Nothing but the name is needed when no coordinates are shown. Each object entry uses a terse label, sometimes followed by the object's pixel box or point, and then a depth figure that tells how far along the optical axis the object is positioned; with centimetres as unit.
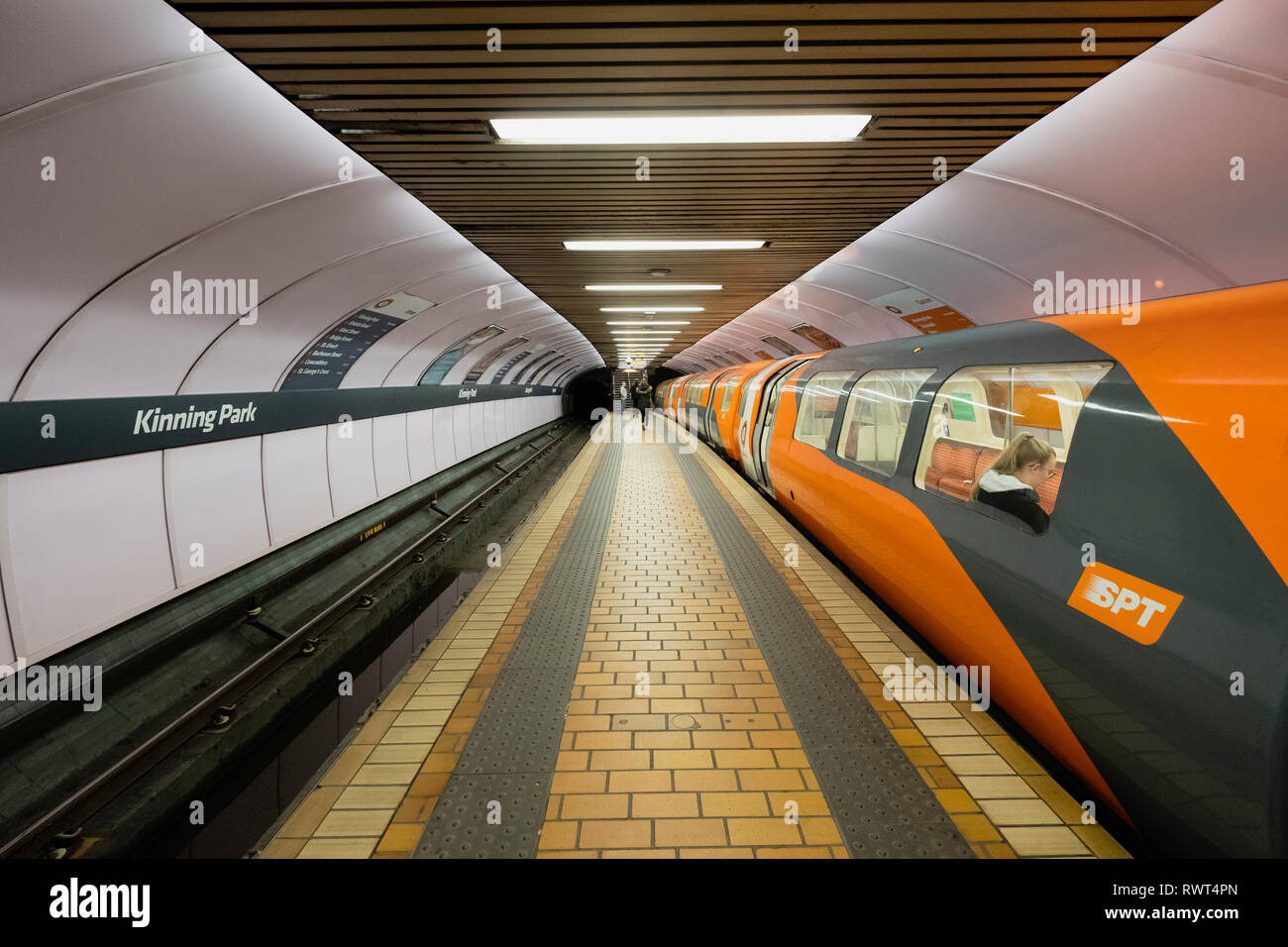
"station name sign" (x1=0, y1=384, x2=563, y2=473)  401
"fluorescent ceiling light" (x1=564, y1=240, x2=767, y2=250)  604
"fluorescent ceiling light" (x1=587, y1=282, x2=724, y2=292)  859
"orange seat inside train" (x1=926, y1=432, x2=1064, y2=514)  340
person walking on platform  4638
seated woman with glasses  276
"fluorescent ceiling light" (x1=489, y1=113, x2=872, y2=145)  342
